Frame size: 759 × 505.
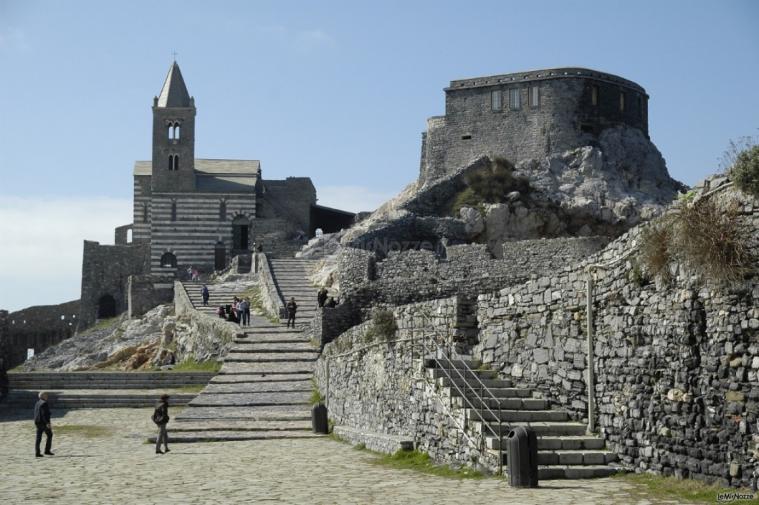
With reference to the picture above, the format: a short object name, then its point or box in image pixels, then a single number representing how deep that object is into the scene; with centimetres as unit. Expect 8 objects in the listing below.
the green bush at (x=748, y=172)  1219
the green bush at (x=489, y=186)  4703
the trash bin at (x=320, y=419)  2242
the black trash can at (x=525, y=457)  1320
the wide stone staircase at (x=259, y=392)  2253
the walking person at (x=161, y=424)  1986
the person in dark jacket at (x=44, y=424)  1975
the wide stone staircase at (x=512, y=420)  1416
